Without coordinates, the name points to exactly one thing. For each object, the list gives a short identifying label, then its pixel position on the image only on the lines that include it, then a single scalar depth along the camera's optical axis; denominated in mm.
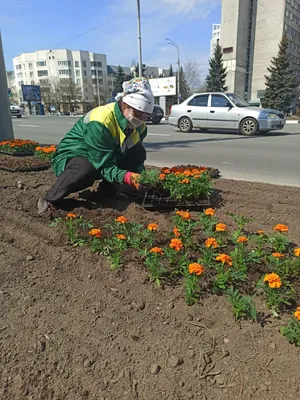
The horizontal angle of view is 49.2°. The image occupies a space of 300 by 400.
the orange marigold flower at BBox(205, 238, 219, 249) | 2198
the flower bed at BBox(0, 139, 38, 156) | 6305
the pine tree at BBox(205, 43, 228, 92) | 47438
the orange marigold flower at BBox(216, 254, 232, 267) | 2016
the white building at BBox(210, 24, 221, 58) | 89106
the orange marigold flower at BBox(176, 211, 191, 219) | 2604
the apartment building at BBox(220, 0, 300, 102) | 62375
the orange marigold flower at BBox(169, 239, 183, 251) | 2152
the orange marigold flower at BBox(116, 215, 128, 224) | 2527
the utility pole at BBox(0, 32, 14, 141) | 7242
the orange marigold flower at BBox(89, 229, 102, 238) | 2383
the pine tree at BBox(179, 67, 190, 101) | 56844
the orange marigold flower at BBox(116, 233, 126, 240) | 2381
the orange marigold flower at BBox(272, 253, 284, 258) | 2092
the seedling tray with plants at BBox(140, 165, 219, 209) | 3285
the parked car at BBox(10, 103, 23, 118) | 29672
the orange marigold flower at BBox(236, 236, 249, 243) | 2266
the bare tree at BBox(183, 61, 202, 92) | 60219
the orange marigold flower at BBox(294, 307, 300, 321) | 1587
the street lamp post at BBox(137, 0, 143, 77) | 22680
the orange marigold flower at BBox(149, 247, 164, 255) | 2143
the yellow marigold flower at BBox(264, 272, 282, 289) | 1779
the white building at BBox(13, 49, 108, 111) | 94750
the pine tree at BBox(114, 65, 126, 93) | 56312
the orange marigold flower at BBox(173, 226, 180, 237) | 2445
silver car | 11805
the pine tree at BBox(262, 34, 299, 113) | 41031
